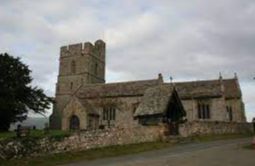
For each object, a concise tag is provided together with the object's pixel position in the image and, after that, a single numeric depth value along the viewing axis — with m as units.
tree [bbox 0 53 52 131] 25.23
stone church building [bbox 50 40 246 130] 31.96
